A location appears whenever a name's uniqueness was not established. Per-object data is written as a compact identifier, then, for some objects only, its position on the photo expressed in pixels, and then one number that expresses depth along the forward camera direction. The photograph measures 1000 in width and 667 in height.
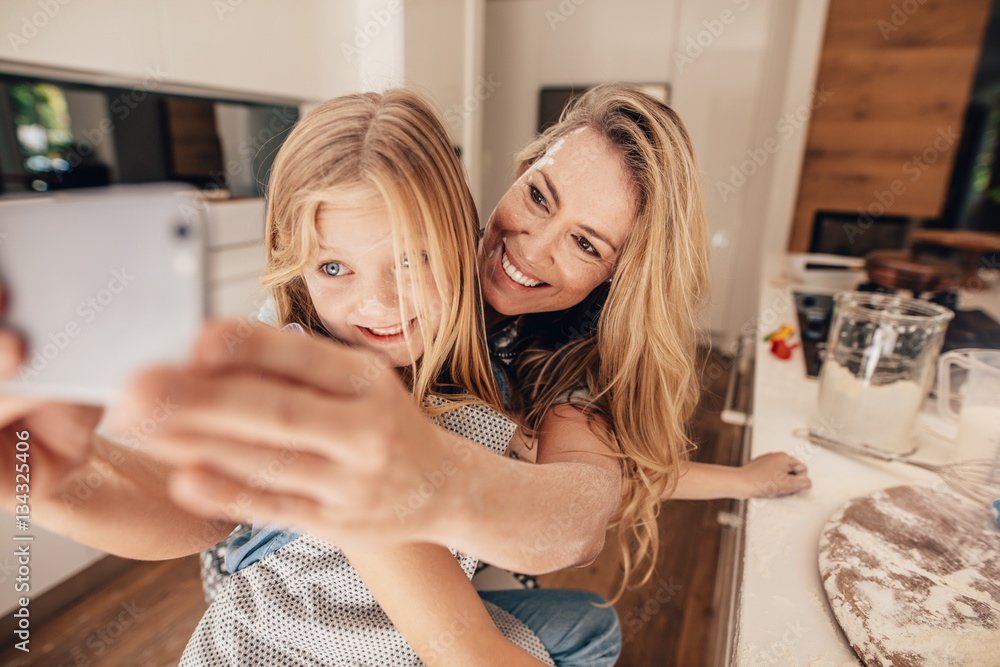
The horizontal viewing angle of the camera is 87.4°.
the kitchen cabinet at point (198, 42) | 1.17
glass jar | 0.72
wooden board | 0.42
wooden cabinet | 2.82
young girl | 0.51
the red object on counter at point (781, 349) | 1.10
